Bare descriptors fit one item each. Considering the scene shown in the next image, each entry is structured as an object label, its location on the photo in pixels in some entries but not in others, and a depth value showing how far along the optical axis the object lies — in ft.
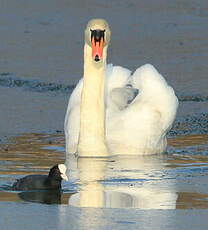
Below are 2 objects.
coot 55.67
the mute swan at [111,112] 73.67
